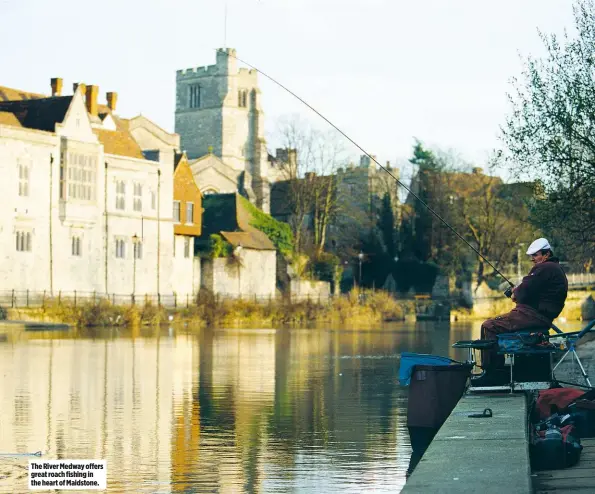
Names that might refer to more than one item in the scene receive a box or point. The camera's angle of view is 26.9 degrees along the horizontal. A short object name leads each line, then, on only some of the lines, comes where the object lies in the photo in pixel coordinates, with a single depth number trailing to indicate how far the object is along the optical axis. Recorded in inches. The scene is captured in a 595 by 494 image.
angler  531.2
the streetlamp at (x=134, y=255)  2635.3
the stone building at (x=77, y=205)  2343.8
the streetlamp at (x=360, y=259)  3605.3
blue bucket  534.9
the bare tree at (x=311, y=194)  3727.9
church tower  5649.6
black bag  401.4
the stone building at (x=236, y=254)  2896.2
